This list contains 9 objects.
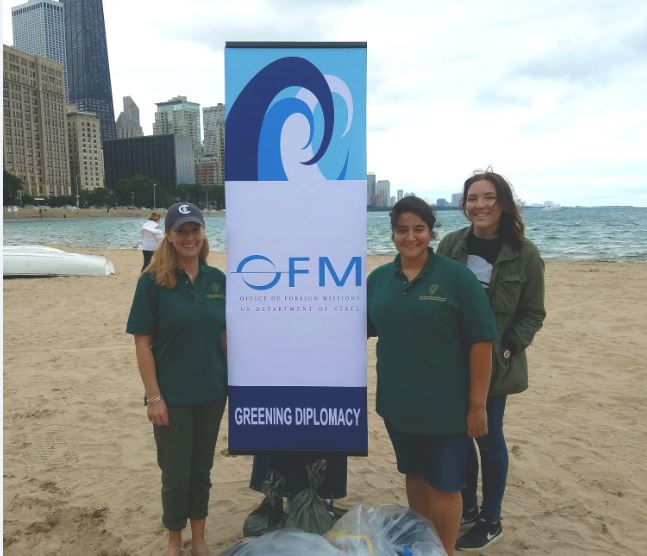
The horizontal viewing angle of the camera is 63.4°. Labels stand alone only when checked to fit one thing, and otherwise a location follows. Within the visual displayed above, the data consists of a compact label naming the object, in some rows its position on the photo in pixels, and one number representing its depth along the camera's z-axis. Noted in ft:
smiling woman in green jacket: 8.04
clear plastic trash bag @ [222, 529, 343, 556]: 6.73
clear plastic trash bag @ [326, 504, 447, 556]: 6.98
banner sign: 7.43
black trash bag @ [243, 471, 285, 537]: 8.35
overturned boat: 40.73
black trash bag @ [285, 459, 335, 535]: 7.72
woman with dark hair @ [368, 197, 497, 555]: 6.88
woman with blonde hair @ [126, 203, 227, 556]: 7.54
